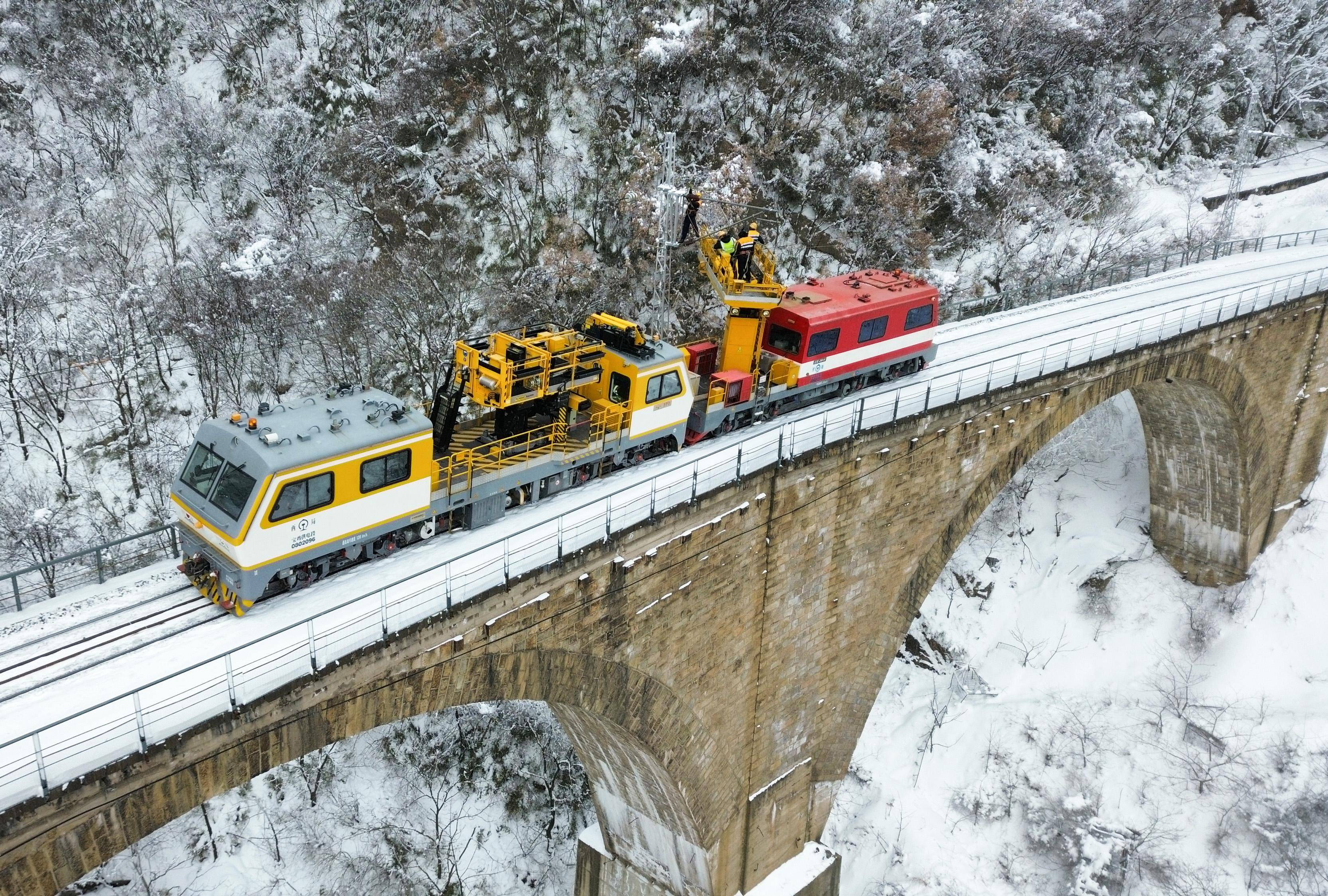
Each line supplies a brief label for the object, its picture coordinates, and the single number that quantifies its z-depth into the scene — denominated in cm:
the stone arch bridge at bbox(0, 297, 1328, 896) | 1202
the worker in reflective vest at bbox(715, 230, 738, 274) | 2172
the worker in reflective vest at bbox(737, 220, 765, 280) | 2181
